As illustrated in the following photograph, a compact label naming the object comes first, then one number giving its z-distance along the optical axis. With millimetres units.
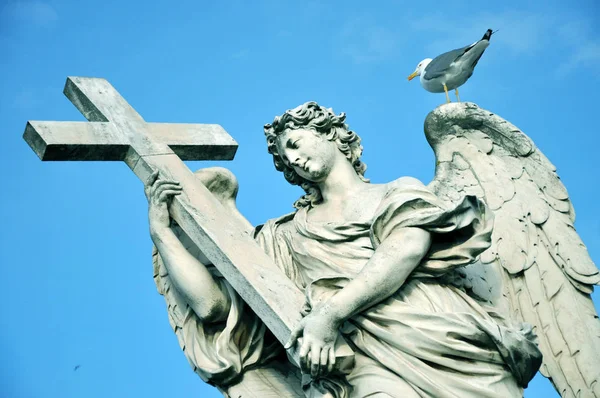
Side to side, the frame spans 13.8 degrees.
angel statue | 13761
